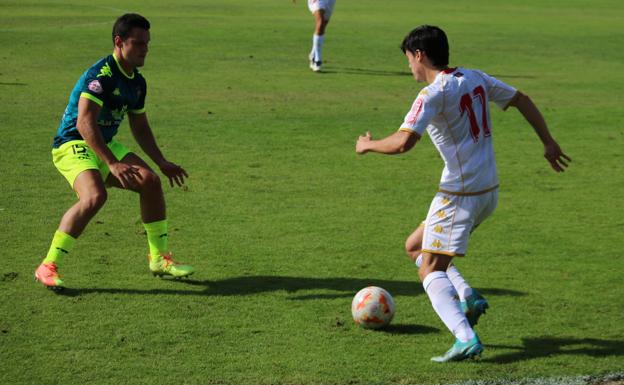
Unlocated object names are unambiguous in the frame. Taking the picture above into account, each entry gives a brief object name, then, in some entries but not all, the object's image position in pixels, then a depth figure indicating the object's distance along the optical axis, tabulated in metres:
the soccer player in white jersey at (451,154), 13.30
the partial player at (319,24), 42.41
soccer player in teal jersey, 16.34
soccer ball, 14.67
